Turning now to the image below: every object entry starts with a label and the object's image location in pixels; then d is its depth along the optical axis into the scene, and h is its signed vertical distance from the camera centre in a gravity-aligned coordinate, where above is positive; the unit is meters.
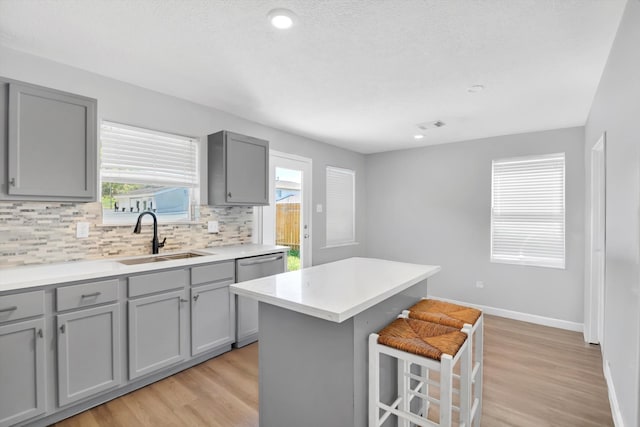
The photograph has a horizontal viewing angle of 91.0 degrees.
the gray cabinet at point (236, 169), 3.19 +0.46
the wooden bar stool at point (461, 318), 1.81 -0.62
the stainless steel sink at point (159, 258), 2.61 -0.41
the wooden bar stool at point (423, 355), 1.39 -0.66
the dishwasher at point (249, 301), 3.07 -0.88
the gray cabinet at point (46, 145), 2.00 +0.47
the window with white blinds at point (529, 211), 3.96 +0.03
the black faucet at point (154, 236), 2.88 -0.21
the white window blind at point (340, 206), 5.06 +0.12
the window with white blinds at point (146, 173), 2.74 +0.37
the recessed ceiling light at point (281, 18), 1.73 +1.10
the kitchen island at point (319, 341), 1.48 -0.66
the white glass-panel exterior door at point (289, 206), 4.05 +0.10
